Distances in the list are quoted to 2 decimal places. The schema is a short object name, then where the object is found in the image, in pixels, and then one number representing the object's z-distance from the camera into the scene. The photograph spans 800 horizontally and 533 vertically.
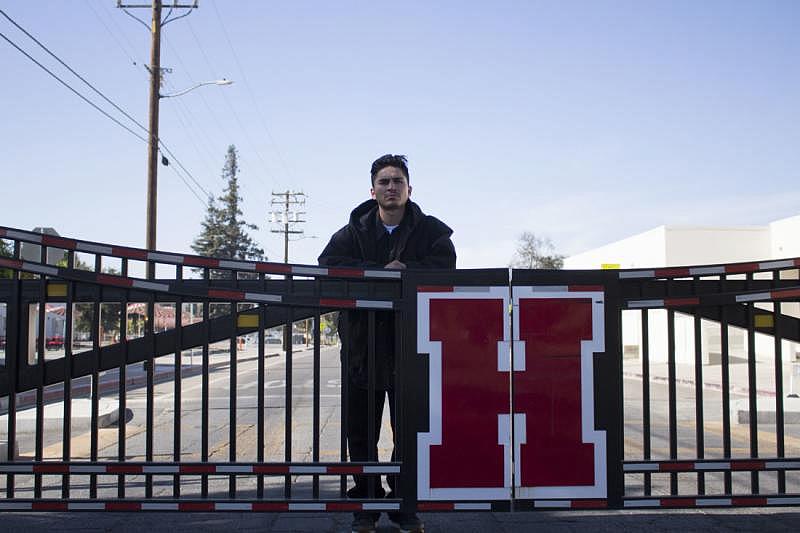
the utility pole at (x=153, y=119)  18.92
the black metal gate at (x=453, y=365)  3.74
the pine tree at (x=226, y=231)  93.06
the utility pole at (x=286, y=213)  61.81
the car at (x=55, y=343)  49.12
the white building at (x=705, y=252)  34.72
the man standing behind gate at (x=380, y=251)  4.09
